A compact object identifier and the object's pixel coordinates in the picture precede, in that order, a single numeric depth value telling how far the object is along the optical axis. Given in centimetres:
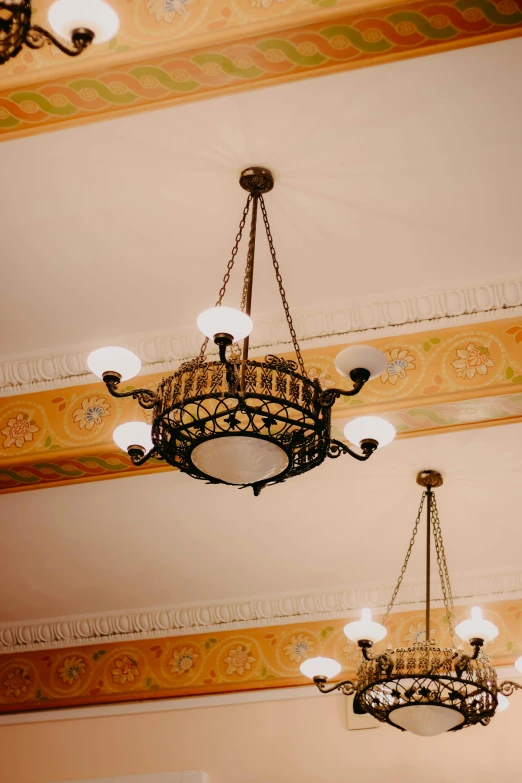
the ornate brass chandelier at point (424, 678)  461
